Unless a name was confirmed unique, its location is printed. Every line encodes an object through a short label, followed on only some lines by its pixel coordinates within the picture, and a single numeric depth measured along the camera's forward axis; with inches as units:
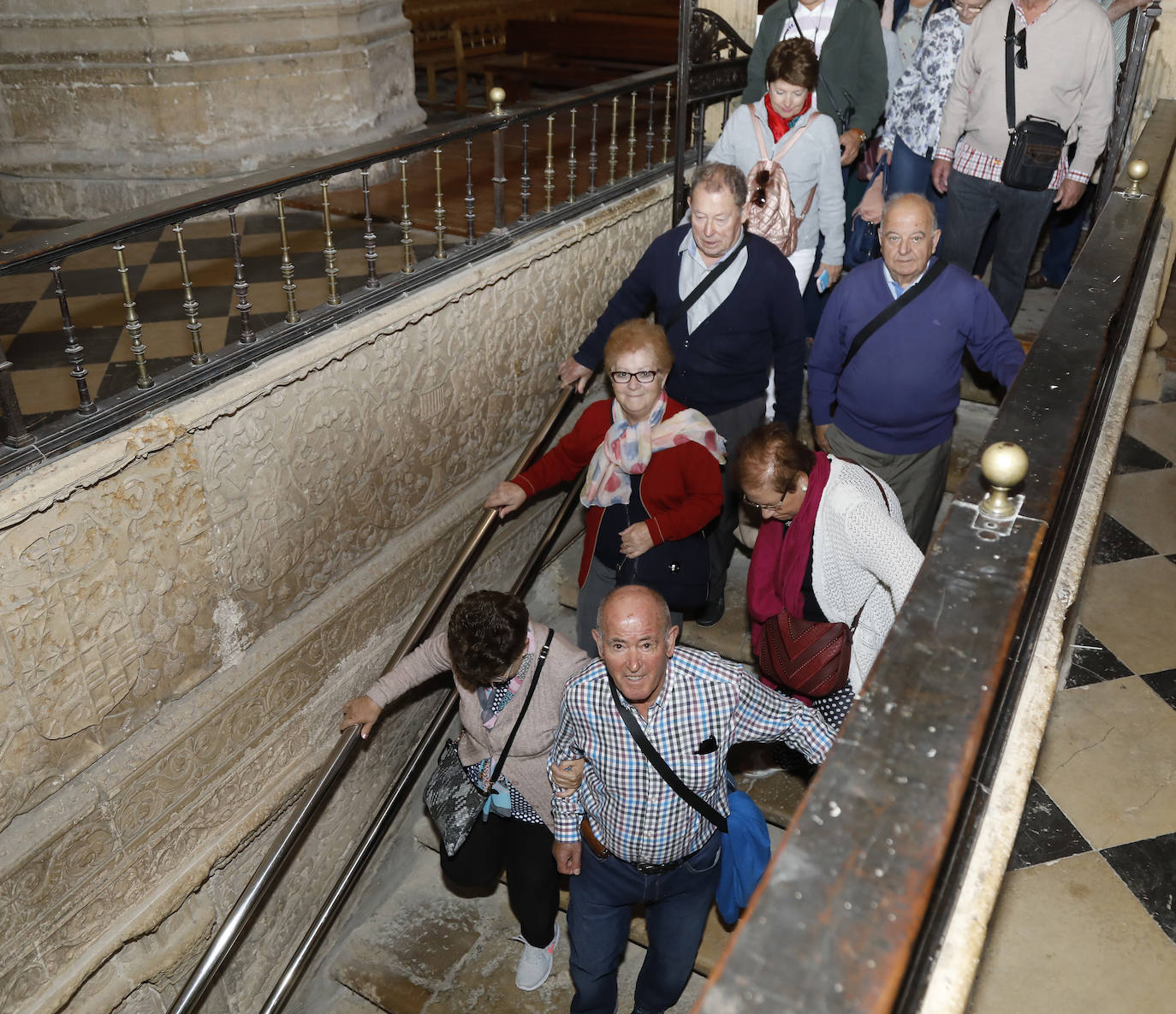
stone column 196.4
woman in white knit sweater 97.0
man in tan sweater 143.0
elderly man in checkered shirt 92.0
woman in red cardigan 121.8
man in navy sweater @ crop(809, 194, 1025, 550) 119.2
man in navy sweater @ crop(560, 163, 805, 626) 128.6
